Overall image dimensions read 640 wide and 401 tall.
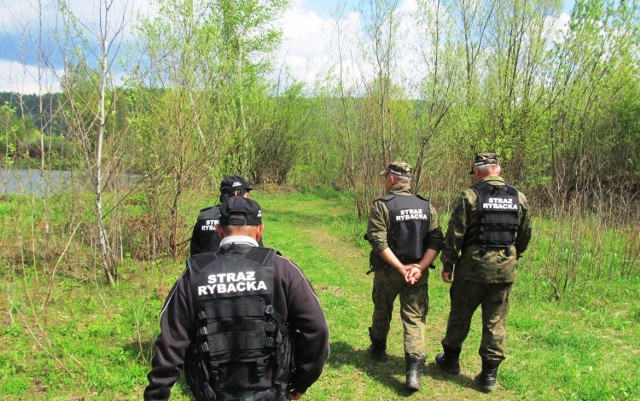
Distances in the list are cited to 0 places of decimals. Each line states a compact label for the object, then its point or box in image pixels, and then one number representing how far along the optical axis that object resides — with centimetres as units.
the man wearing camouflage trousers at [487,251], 369
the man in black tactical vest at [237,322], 193
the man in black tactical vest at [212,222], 394
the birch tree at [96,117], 553
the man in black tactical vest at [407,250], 376
